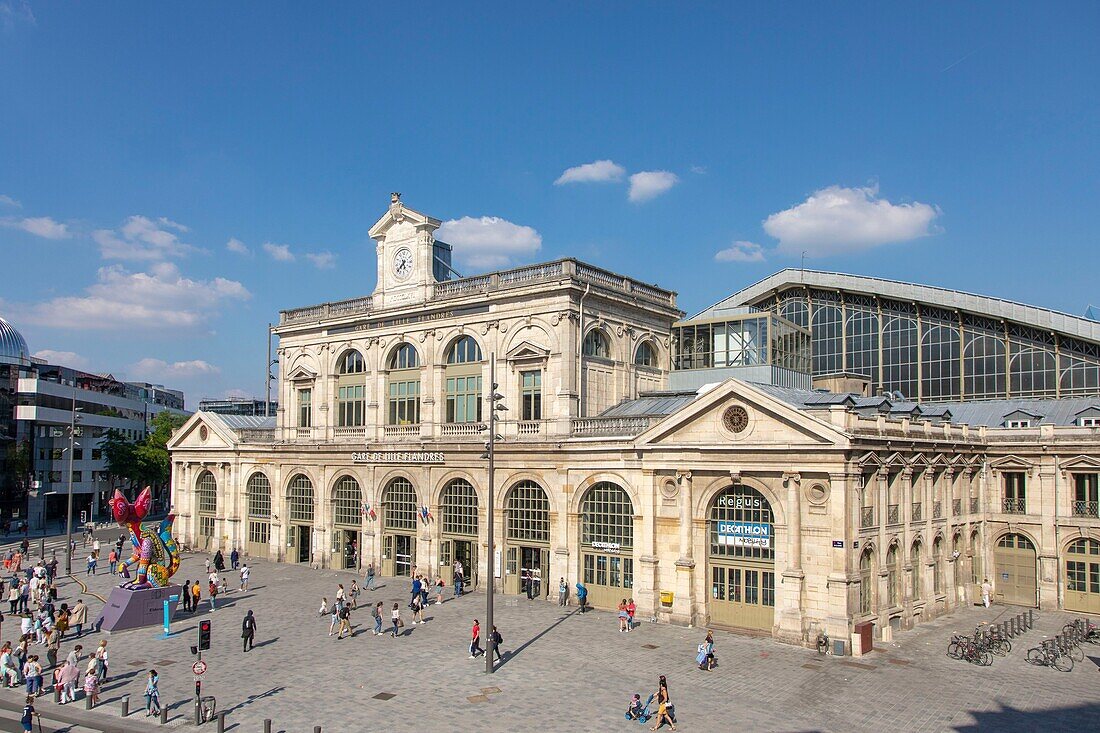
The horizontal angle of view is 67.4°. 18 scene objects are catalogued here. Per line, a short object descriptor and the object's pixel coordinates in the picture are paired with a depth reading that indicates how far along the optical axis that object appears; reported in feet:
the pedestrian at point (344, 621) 114.32
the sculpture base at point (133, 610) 119.44
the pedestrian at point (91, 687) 85.15
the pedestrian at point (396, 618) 115.14
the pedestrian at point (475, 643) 100.94
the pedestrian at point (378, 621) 115.85
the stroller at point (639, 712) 79.05
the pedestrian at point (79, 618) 116.88
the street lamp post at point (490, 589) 95.30
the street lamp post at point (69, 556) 168.96
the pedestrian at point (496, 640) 96.89
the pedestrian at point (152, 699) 81.41
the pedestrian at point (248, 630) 107.24
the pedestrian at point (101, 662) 90.33
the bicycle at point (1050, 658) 99.35
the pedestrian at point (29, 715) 72.18
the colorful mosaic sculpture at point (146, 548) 123.75
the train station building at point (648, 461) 112.27
